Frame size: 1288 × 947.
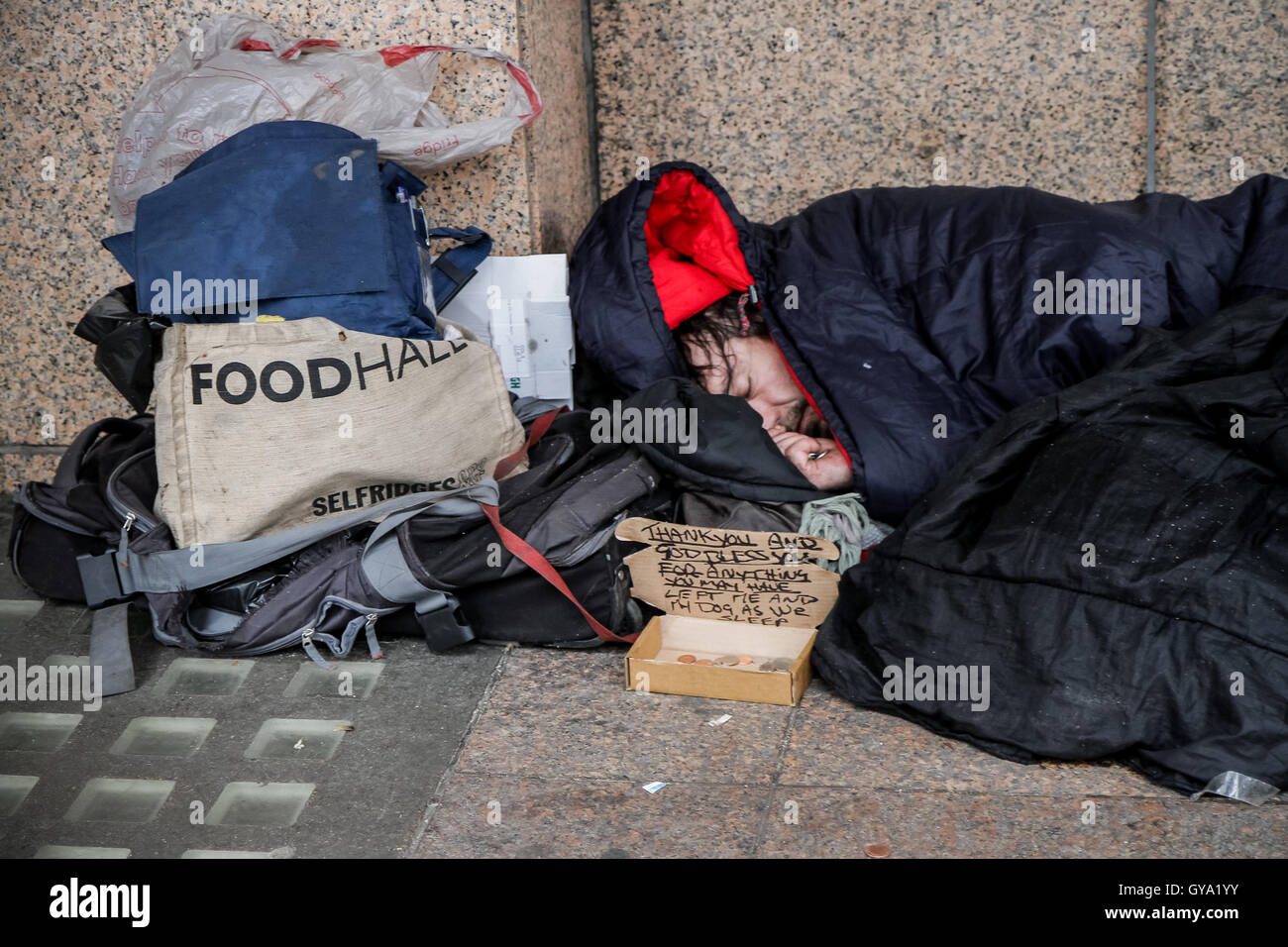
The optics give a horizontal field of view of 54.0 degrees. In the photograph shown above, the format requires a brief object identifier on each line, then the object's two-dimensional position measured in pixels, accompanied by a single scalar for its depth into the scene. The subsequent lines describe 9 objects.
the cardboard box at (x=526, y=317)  3.24
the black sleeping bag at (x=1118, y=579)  2.03
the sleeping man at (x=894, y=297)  2.79
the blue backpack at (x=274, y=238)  2.74
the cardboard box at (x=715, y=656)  2.38
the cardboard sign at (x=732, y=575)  2.55
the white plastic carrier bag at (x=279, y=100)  2.91
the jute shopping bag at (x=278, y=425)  2.64
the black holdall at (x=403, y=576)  2.61
